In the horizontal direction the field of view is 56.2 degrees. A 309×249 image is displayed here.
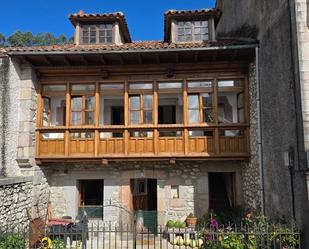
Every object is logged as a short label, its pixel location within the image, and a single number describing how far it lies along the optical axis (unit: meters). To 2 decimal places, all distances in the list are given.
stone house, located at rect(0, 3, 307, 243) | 8.97
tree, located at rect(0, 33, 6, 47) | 41.31
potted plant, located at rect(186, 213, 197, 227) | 9.37
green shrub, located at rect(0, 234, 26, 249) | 6.55
